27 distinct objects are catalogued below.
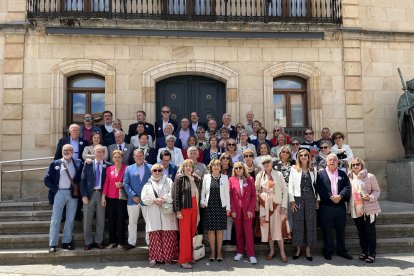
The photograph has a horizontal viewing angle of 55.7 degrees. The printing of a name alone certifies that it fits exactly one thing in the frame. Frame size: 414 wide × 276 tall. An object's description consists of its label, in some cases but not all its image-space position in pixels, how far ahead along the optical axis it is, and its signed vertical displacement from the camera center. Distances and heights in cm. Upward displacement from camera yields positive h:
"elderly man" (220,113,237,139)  881 +87
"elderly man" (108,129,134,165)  759 +35
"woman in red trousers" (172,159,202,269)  633 -71
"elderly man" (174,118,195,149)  862 +68
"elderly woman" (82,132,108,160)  741 +31
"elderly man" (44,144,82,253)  669 -44
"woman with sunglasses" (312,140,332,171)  754 +13
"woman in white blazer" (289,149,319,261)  661 -76
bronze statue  1067 +118
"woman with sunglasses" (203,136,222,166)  776 +22
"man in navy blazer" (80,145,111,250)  673 -66
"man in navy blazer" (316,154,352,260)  665 -78
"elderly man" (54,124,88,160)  751 +44
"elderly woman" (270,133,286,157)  810 +42
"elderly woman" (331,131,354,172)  816 +26
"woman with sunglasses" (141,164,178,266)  639 -93
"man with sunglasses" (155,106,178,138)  895 +95
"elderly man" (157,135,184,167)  766 +25
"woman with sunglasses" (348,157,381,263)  653 -76
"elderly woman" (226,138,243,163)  750 +25
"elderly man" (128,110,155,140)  866 +83
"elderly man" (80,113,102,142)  827 +77
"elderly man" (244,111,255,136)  913 +91
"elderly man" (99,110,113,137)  863 +91
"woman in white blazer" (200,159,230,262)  646 -69
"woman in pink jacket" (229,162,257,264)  656 -71
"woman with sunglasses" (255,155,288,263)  662 -76
